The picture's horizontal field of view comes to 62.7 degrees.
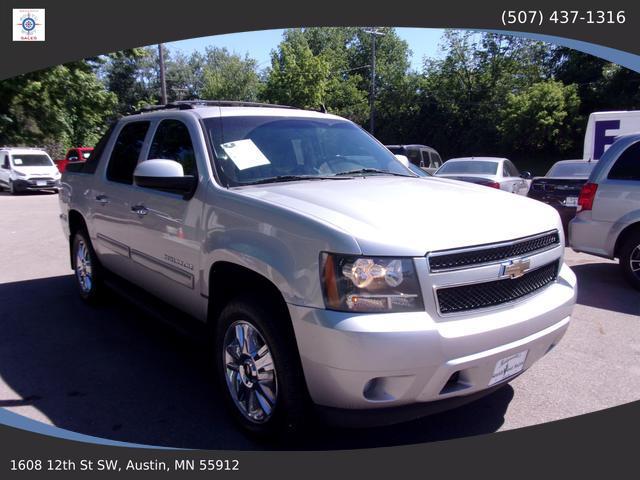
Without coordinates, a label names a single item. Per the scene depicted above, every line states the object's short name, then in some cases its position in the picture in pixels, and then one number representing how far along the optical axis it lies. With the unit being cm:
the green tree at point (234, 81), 5246
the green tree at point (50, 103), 2253
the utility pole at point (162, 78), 2428
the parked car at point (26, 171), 2020
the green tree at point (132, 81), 5359
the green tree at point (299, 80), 3538
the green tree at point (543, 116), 3073
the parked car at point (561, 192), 907
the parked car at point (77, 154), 2337
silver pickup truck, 254
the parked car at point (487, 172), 1134
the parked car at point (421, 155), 1622
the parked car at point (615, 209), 636
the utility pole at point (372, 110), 3395
